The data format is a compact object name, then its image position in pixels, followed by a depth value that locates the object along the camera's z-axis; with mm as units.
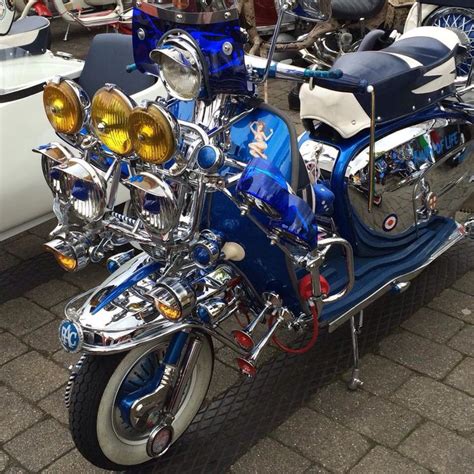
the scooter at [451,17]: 3689
